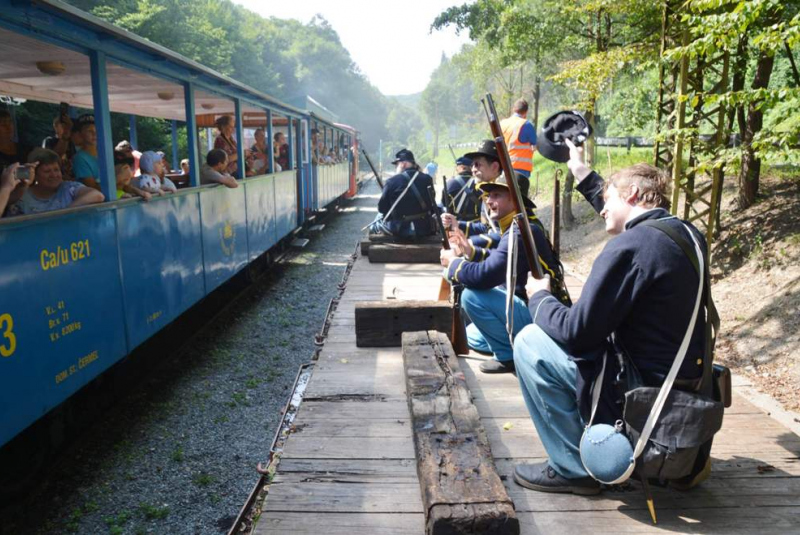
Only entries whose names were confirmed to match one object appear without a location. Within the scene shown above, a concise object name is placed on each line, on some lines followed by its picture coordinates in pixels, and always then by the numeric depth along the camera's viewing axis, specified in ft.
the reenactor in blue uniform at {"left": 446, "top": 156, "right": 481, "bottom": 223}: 26.45
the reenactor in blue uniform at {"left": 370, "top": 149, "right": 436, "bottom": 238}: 28.99
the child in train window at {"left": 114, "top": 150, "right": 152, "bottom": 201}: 16.16
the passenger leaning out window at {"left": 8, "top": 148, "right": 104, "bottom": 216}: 13.16
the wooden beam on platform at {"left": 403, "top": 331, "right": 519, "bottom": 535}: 7.04
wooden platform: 8.14
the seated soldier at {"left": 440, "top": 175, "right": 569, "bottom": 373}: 13.20
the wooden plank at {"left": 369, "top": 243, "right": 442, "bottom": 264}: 27.86
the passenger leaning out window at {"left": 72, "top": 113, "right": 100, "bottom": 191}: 15.35
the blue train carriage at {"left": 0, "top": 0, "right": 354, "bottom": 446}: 11.19
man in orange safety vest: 24.29
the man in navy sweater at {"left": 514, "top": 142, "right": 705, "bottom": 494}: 7.40
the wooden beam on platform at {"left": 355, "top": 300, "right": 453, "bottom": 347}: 15.44
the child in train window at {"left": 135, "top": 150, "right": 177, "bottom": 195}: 17.22
